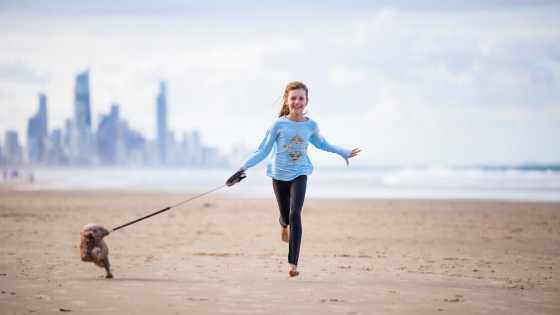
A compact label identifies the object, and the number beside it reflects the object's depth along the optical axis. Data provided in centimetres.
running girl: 1383
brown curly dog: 1360
